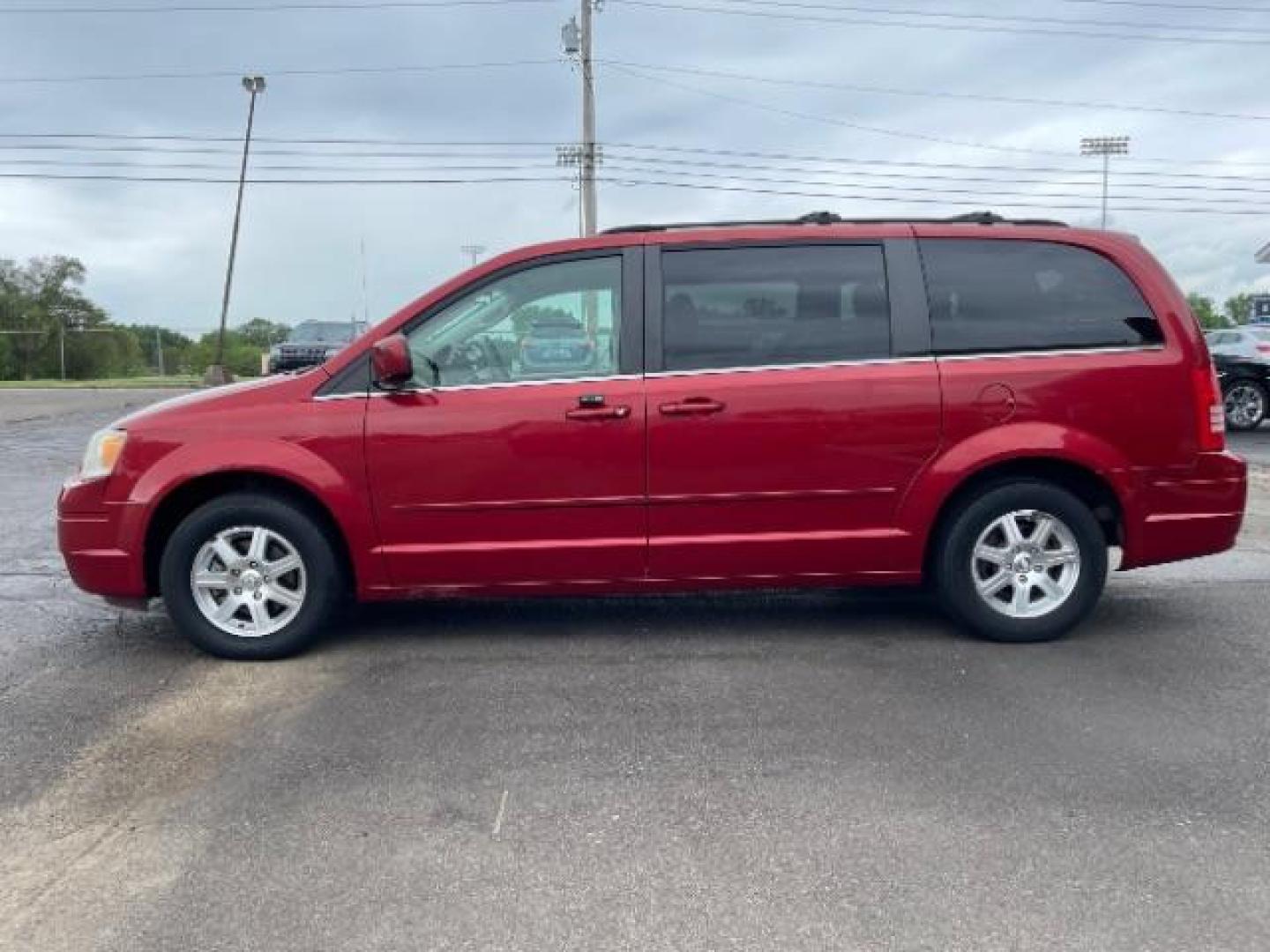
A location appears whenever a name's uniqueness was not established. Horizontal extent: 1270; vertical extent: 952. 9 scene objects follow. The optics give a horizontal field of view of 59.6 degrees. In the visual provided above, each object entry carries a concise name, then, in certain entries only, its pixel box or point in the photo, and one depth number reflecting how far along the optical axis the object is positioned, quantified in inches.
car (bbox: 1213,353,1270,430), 624.7
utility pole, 1202.6
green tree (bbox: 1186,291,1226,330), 3427.7
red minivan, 190.1
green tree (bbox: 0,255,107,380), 2410.2
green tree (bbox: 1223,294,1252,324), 3585.6
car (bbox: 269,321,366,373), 936.3
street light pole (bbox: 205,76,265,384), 1408.7
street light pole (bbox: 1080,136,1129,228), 2605.8
